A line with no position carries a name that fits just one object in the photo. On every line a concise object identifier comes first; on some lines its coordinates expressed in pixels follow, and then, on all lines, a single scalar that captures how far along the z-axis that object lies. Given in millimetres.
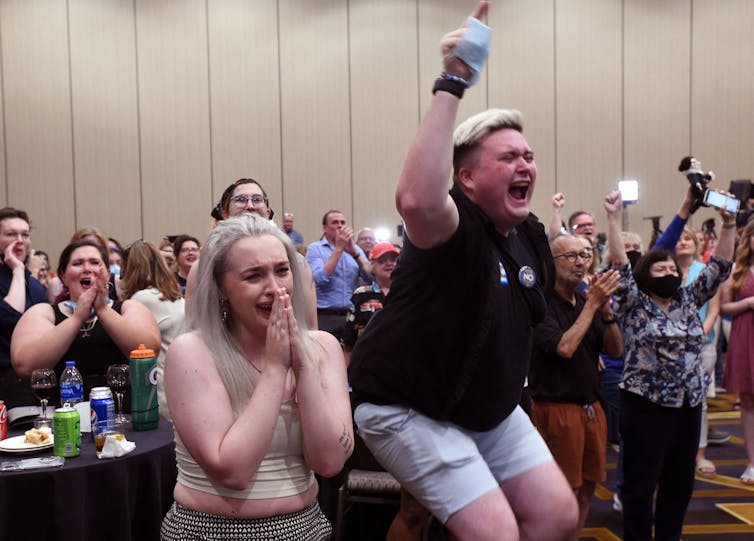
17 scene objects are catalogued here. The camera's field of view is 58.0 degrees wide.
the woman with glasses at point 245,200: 2906
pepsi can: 2117
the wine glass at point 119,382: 2350
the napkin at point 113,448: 1976
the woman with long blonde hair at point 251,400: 1431
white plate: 2027
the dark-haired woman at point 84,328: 2506
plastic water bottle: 2221
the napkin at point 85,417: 2258
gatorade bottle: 2246
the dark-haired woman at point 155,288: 3242
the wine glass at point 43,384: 2250
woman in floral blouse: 2693
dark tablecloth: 1875
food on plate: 2078
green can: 1964
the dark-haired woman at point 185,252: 4715
